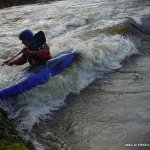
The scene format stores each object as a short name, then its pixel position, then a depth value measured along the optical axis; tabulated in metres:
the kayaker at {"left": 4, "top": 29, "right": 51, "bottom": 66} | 8.32
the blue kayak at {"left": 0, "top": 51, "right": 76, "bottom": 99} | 7.81
